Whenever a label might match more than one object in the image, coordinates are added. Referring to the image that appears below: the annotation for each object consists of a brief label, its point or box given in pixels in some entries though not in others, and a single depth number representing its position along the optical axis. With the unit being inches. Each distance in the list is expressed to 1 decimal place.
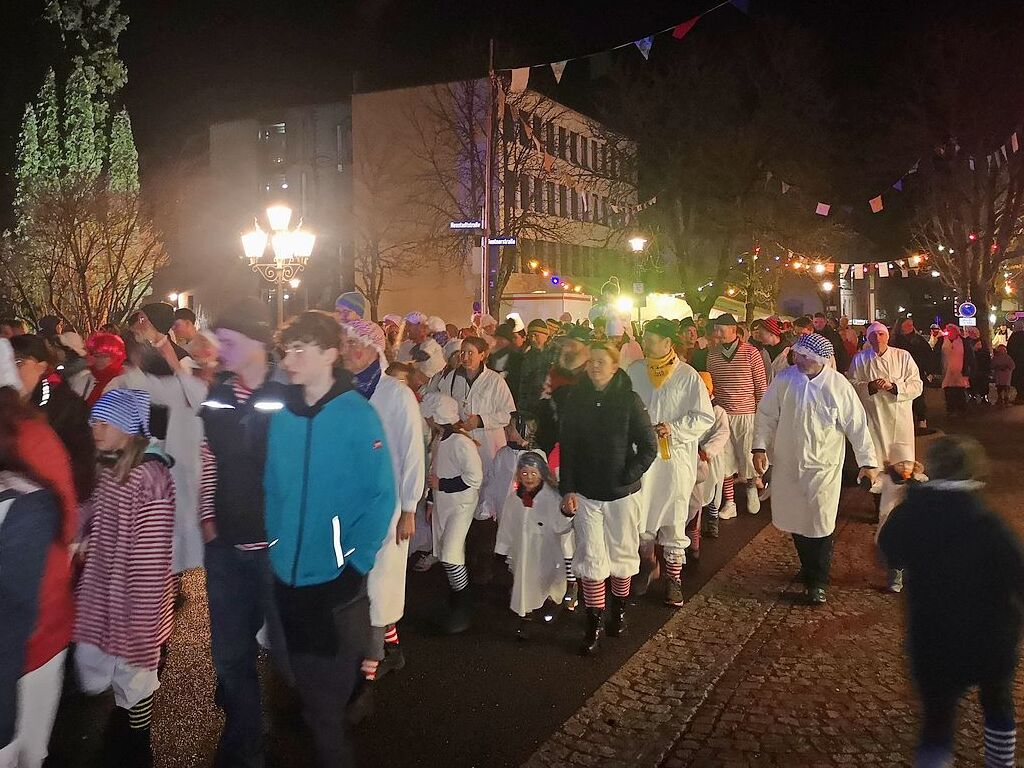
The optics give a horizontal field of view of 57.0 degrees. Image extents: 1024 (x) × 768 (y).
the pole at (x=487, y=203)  830.5
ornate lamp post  510.6
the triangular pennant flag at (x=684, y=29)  538.3
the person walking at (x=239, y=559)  156.6
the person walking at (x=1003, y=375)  879.7
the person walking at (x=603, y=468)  227.3
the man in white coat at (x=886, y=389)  376.5
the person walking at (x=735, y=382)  402.3
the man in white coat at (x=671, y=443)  271.7
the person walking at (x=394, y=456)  204.1
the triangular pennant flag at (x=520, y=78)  679.1
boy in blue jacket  138.7
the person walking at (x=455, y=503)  257.9
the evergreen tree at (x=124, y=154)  1583.4
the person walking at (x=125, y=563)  157.0
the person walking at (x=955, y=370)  761.0
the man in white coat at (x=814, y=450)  273.9
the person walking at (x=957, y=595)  141.7
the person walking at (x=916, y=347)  623.2
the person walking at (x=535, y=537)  247.6
